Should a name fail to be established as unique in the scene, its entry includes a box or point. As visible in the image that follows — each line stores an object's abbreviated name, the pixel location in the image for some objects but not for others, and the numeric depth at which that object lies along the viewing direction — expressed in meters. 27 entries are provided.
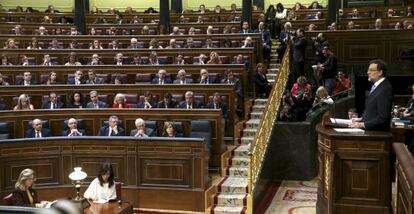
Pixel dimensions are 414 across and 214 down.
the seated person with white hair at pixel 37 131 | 15.13
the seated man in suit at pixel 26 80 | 19.42
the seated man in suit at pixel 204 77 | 18.67
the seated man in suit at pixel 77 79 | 19.50
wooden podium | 9.18
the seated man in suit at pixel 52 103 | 17.23
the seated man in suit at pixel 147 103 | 16.79
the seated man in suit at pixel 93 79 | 19.39
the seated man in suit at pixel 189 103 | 16.36
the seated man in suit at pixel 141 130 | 14.70
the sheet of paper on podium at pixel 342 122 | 9.58
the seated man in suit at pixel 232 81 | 18.48
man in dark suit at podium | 8.75
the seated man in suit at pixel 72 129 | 15.32
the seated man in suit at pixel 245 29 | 25.99
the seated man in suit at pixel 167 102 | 16.77
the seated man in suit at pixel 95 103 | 16.95
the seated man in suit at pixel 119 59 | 22.17
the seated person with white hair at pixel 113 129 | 15.28
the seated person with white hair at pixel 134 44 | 23.97
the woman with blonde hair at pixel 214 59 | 20.44
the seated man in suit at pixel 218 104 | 16.47
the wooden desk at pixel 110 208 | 10.30
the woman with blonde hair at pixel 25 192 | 10.20
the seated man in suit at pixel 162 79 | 19.05
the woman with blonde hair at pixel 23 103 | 16.64
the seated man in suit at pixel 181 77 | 18.69
